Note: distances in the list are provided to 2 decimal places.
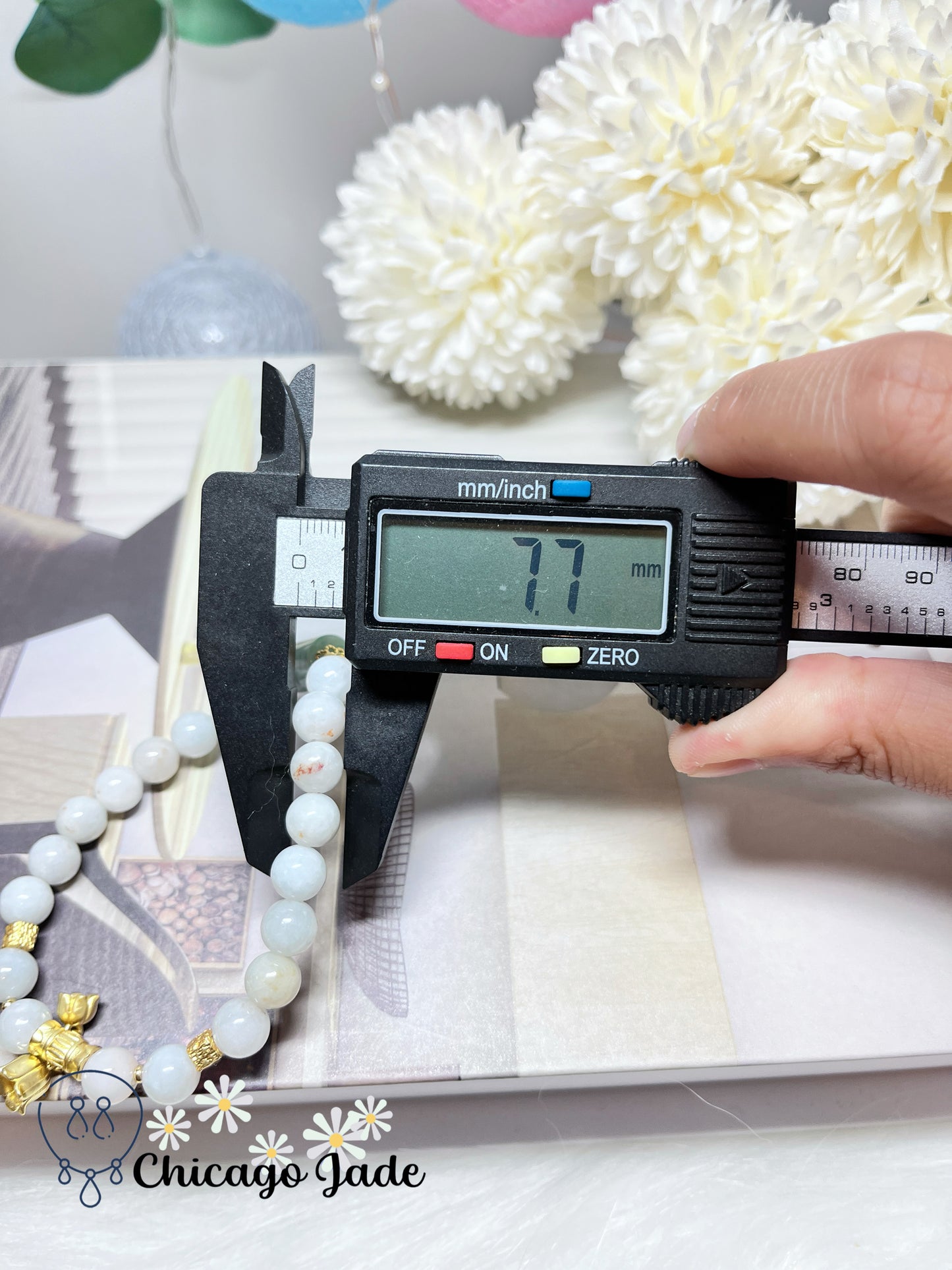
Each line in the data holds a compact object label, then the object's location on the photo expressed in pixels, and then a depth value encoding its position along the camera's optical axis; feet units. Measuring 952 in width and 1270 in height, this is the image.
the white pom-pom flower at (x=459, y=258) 0.62
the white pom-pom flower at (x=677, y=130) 0.54
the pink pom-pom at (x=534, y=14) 0.73
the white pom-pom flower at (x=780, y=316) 0.54
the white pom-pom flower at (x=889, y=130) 0.50
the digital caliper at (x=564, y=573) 0.42
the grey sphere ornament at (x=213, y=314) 0.80
